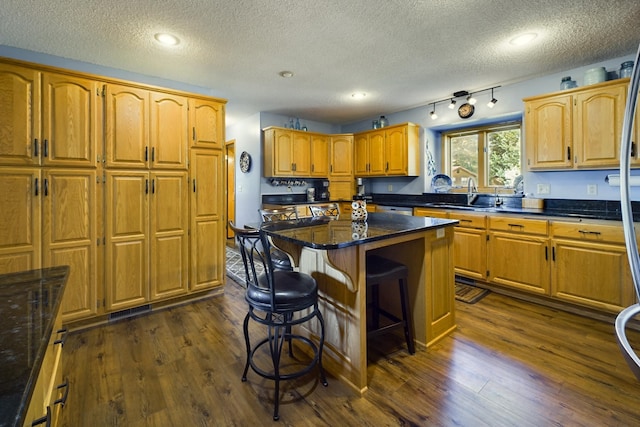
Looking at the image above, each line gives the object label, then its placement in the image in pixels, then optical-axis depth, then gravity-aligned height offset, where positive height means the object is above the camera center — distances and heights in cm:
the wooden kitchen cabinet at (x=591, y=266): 256 -50
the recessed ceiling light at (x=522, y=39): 252 +145
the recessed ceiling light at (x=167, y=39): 246 +144
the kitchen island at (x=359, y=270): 175 -39
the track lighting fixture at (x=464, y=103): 394 +145
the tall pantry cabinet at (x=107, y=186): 232 +24
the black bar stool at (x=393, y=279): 194 -44
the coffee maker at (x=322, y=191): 548 +39
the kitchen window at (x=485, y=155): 401 +79
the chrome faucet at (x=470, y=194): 411 +23
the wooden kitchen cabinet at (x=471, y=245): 341 -39
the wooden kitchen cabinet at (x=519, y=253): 297 -44
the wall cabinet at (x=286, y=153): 480 +96
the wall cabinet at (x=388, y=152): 464 +97
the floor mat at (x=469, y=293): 318 -90
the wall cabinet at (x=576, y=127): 278 +81
